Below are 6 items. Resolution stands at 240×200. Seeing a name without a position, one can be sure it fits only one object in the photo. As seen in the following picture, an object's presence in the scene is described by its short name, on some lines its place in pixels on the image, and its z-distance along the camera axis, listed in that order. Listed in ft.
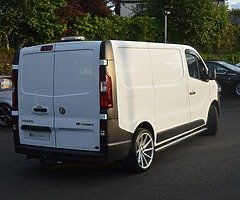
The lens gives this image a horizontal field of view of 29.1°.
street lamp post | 80.20
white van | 20.57
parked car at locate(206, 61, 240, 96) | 61.36
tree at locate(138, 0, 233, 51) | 84.74
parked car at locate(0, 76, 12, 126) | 39.37
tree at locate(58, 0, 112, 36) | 68.08
